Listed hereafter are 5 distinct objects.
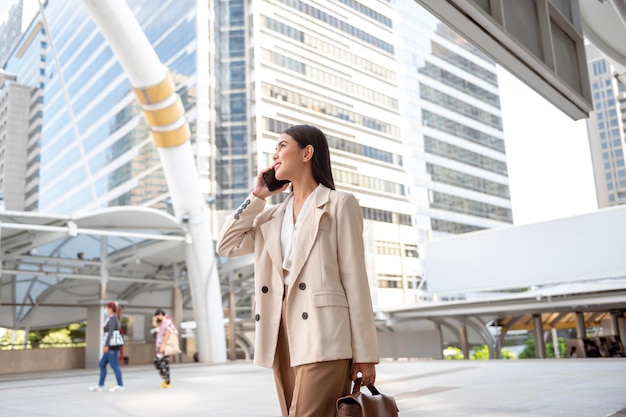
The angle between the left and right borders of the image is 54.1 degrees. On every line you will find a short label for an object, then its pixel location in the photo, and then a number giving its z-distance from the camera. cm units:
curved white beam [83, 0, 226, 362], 1828
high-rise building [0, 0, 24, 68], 1850
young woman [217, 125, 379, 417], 233
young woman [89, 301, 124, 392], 1186
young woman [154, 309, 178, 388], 1256
